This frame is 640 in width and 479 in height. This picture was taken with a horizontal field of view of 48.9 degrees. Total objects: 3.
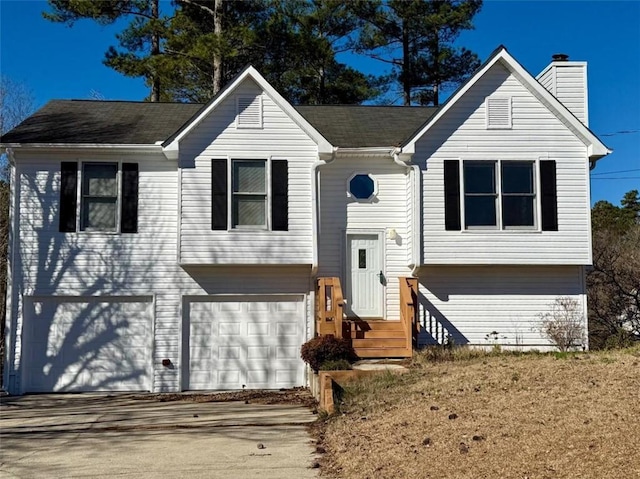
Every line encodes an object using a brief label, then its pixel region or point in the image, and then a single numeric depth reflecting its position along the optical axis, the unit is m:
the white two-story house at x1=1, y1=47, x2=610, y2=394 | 14.82
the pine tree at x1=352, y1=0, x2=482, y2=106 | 28.30
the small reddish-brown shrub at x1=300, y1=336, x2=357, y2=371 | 13.01
